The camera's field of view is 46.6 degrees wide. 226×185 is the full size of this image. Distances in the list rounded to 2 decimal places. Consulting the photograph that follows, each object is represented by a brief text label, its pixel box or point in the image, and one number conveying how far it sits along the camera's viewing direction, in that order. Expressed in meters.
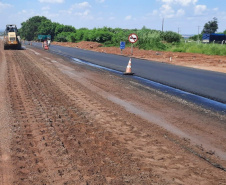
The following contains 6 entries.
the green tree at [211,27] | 101.31
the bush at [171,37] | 46.28
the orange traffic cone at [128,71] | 14.60
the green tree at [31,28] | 116.44
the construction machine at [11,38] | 30.89
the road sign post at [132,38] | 24.95
